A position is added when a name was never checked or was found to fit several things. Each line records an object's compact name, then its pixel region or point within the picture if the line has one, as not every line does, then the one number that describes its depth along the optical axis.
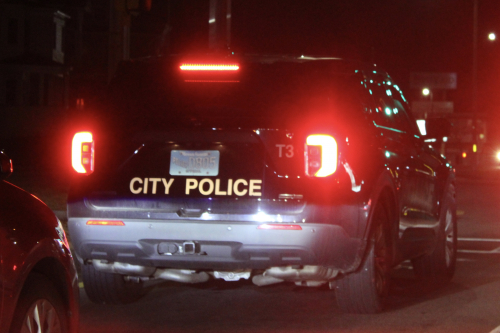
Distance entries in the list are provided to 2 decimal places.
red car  6.77
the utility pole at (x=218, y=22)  24.93
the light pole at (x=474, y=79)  76.78
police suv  10.30
